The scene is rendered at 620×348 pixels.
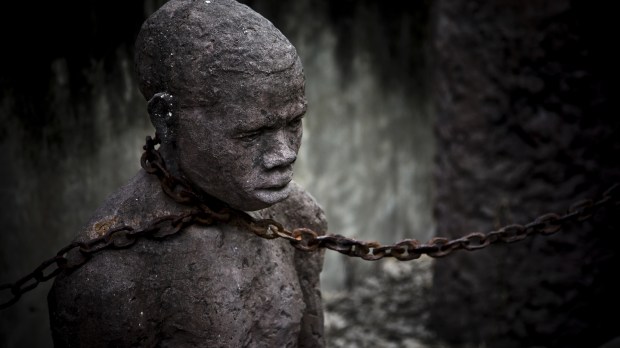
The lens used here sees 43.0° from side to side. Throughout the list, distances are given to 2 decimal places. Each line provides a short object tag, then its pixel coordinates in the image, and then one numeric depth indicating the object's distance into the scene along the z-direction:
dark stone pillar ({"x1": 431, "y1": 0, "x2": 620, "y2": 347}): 3.51
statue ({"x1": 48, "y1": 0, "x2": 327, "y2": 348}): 1.82
